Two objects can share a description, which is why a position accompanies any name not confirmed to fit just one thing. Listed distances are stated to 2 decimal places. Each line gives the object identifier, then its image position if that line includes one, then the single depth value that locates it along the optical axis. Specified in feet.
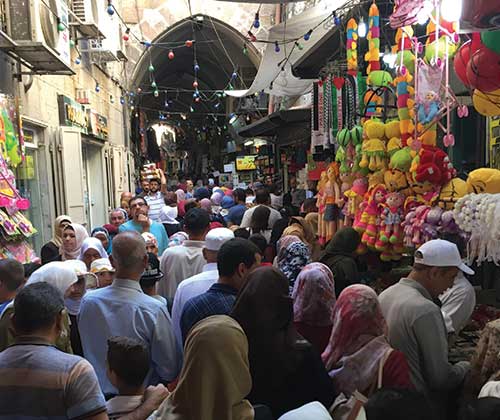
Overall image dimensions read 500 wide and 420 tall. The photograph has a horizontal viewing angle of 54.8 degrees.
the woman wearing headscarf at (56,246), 14.09
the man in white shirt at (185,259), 12.11
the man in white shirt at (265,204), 19.46
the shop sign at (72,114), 24.32
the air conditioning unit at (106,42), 30.94
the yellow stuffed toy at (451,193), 12.07
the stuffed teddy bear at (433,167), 12.43
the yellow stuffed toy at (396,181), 13.99
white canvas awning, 25.91
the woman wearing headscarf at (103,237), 15.42
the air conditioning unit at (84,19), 25.61
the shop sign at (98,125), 30.94
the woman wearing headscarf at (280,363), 6.41
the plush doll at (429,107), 12.60
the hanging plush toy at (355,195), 16.34
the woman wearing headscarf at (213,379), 5.00
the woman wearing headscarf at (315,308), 8.65
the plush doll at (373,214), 14.92
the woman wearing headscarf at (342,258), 12.07
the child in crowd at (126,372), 6.30
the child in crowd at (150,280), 9.66
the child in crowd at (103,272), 11.24
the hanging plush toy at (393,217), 14.08
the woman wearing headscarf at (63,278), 8.82
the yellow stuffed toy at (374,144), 14.84
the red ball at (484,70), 9.10
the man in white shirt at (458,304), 10.70
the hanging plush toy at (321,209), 19.63
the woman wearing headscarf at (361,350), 6.38
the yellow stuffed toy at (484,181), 11.07
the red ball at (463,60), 10.08
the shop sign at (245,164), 57.67
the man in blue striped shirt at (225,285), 8.08
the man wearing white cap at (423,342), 7.54
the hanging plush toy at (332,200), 18.95
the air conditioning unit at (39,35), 16.51
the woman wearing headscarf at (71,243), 13.55
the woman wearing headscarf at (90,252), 12.71
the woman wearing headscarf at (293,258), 11.75
